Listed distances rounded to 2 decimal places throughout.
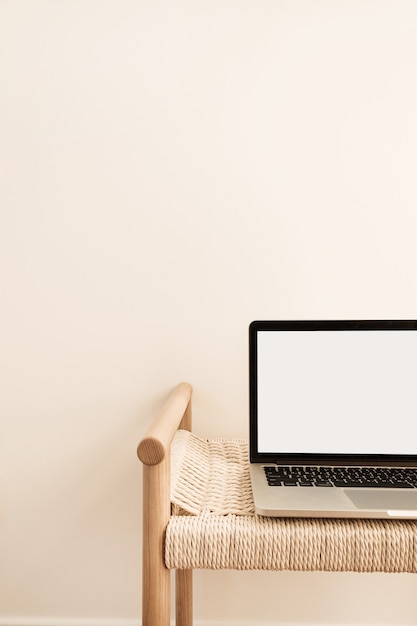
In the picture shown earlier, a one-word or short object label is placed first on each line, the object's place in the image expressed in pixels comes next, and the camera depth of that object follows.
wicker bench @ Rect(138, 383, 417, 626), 0.71
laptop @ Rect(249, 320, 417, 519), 0.90
